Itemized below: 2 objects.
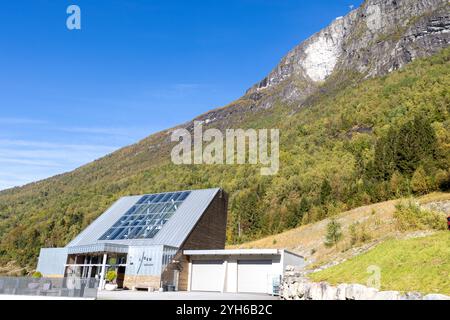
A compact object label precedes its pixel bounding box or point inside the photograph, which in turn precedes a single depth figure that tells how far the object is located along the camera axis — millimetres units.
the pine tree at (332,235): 33500
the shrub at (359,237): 22991
